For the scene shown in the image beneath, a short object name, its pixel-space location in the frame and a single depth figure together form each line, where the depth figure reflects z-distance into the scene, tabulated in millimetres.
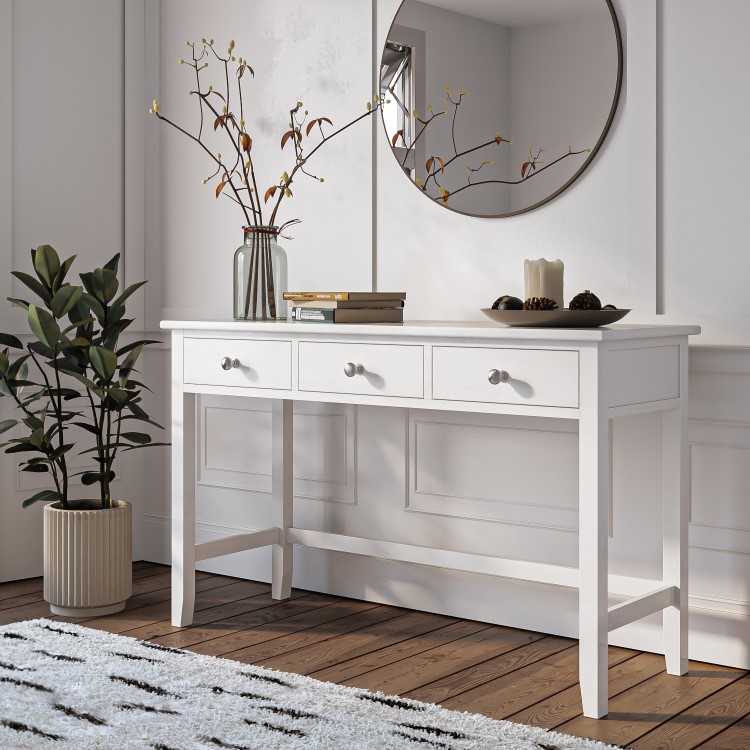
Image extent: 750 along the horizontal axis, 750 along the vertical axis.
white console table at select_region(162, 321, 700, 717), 2408
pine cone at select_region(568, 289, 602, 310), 2533
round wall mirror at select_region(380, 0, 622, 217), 2951
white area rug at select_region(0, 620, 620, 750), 2209
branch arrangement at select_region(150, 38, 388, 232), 3496
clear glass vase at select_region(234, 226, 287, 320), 3170
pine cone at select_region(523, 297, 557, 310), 2543
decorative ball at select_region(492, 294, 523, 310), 2598
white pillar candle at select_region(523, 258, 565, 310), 2617
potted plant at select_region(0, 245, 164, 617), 3242
